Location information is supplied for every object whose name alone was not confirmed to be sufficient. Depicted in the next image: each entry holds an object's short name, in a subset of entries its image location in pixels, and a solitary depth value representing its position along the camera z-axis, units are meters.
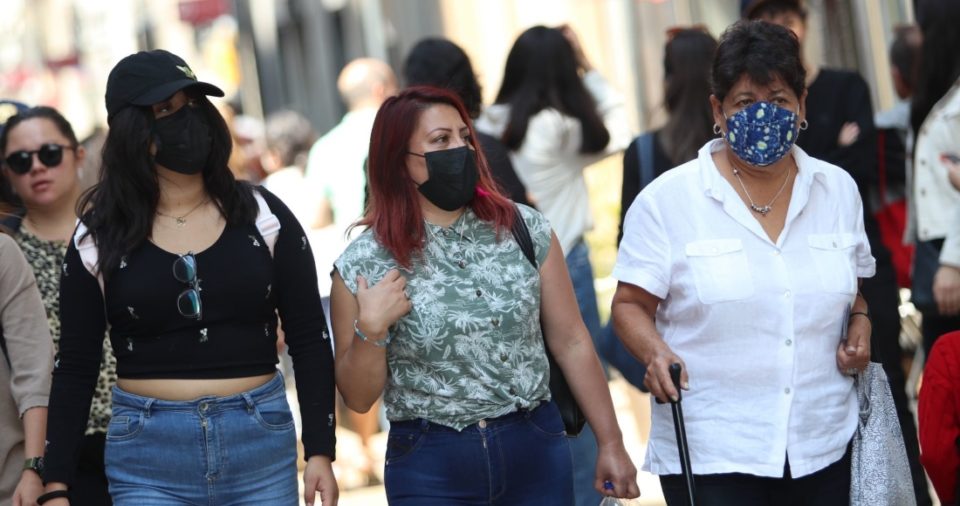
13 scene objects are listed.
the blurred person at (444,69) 14.55
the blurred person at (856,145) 13.83
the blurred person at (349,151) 18.83
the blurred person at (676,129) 13.46
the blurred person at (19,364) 11.09
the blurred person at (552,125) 15.43
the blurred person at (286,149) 21.64
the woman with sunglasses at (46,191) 12.30
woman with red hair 9.77
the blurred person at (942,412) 10.05
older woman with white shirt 9.78
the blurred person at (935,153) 13.62
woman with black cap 9.89
